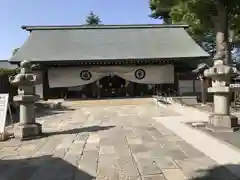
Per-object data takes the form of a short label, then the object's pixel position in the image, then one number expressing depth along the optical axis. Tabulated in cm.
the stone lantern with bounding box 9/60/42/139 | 472
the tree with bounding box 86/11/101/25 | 3534
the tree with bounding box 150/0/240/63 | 1145
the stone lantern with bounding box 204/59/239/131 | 480
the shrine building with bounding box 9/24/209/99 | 1302
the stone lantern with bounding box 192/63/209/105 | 1012
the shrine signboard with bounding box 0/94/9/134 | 466
